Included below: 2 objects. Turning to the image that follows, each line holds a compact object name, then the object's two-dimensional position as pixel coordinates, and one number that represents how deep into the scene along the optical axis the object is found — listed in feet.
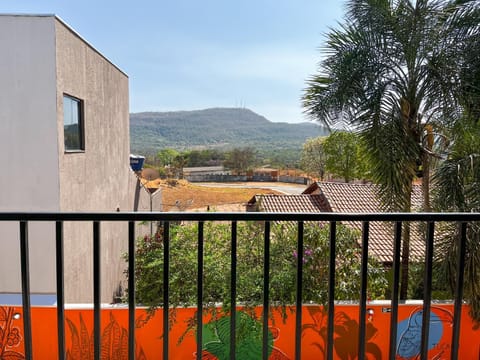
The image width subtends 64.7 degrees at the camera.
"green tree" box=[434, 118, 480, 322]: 13.73
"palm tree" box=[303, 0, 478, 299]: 18.24
